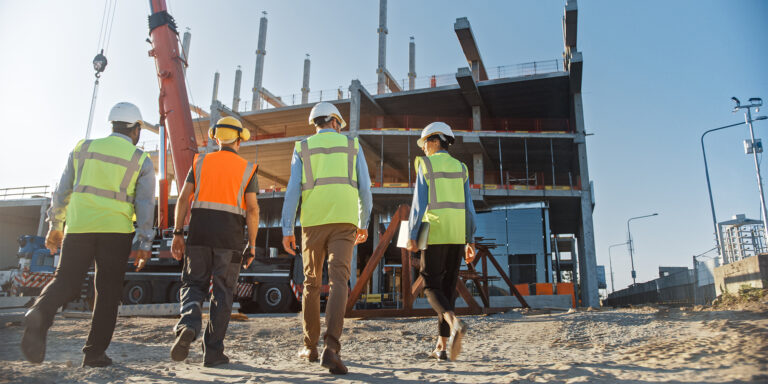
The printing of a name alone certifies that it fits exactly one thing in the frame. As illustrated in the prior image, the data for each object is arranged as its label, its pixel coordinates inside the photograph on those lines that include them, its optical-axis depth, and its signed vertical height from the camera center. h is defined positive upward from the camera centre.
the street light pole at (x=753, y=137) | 16.44 +5.89
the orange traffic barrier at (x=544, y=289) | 18.91 -0.02
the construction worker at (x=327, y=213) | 2.63 +0.44
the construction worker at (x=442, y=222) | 3.05 +0.45
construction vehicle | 11.21 +0.63
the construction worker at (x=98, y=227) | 2.46 +0.33
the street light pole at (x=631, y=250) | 35.61 +3.15
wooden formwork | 5.88 -0.04
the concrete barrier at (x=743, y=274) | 9.27 +0.37
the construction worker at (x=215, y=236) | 2.50 +0.29
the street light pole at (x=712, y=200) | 17.97 +3.99
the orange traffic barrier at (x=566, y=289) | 18.45 -0.02
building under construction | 21.23 +7.50
